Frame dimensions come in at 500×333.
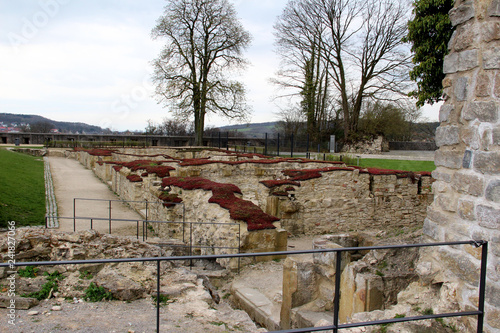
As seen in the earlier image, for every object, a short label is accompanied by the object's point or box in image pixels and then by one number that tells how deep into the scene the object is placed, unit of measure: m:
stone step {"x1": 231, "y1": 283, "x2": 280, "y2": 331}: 5.58
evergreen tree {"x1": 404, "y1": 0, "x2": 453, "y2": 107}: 10.37
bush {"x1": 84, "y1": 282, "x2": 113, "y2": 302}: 4.66
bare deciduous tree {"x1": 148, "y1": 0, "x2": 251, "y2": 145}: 35.00
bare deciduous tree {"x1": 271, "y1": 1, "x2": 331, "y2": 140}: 31.53
